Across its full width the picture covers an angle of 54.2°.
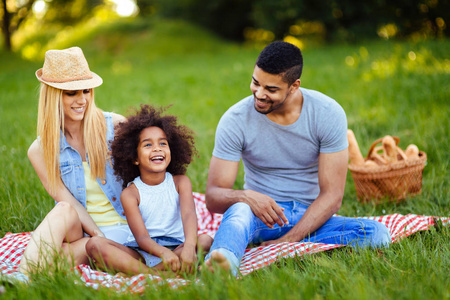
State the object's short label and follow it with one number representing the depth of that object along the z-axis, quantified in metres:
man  3.21
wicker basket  4.11
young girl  3.04
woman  3.27
